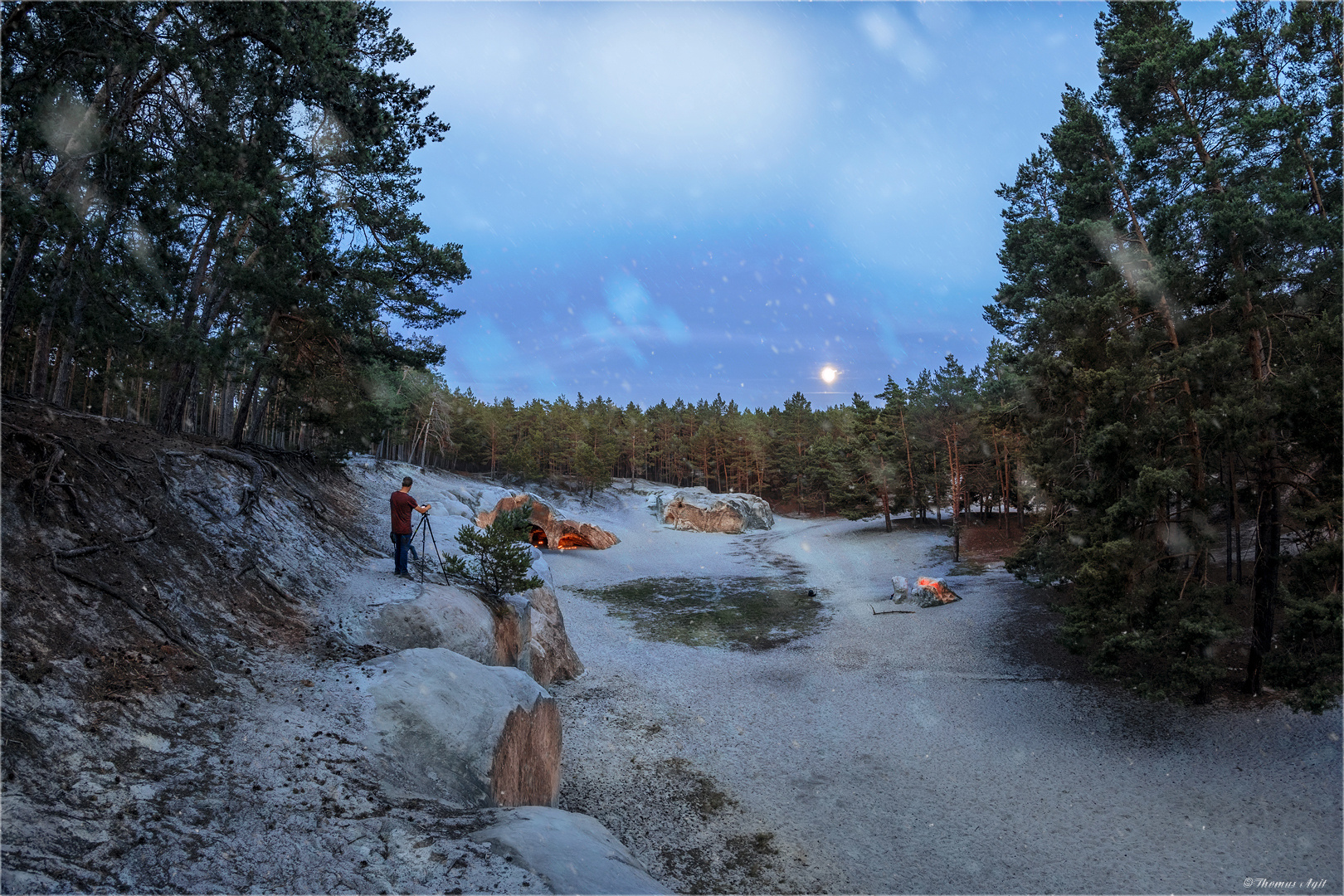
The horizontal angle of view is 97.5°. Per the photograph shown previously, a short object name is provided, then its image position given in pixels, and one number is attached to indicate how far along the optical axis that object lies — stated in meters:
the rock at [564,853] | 4.77
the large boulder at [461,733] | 6.36
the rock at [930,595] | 21.80
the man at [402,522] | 12.10
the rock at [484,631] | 10.16
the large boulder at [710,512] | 53.25
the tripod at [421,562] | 13.31
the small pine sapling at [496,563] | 12.70
